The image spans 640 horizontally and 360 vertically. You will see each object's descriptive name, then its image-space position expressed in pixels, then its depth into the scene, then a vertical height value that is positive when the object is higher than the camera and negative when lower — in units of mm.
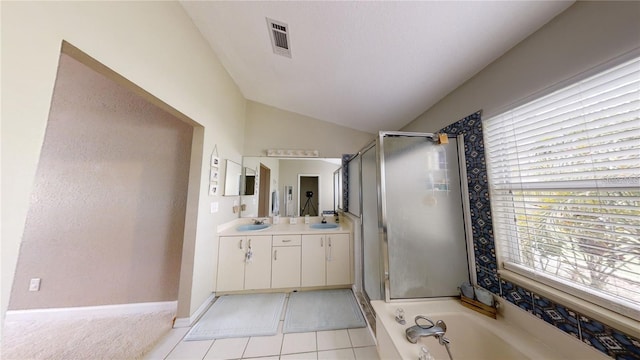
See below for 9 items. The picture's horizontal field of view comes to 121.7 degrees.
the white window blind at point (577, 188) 846 +66
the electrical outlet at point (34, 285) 1896 -928
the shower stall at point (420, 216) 1596 -156
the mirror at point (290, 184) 2926 +235
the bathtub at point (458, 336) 1097 -918
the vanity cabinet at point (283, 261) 2229 -797
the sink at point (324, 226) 2777 -425
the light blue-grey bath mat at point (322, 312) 1732 -1210
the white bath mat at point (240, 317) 1630 -1218
